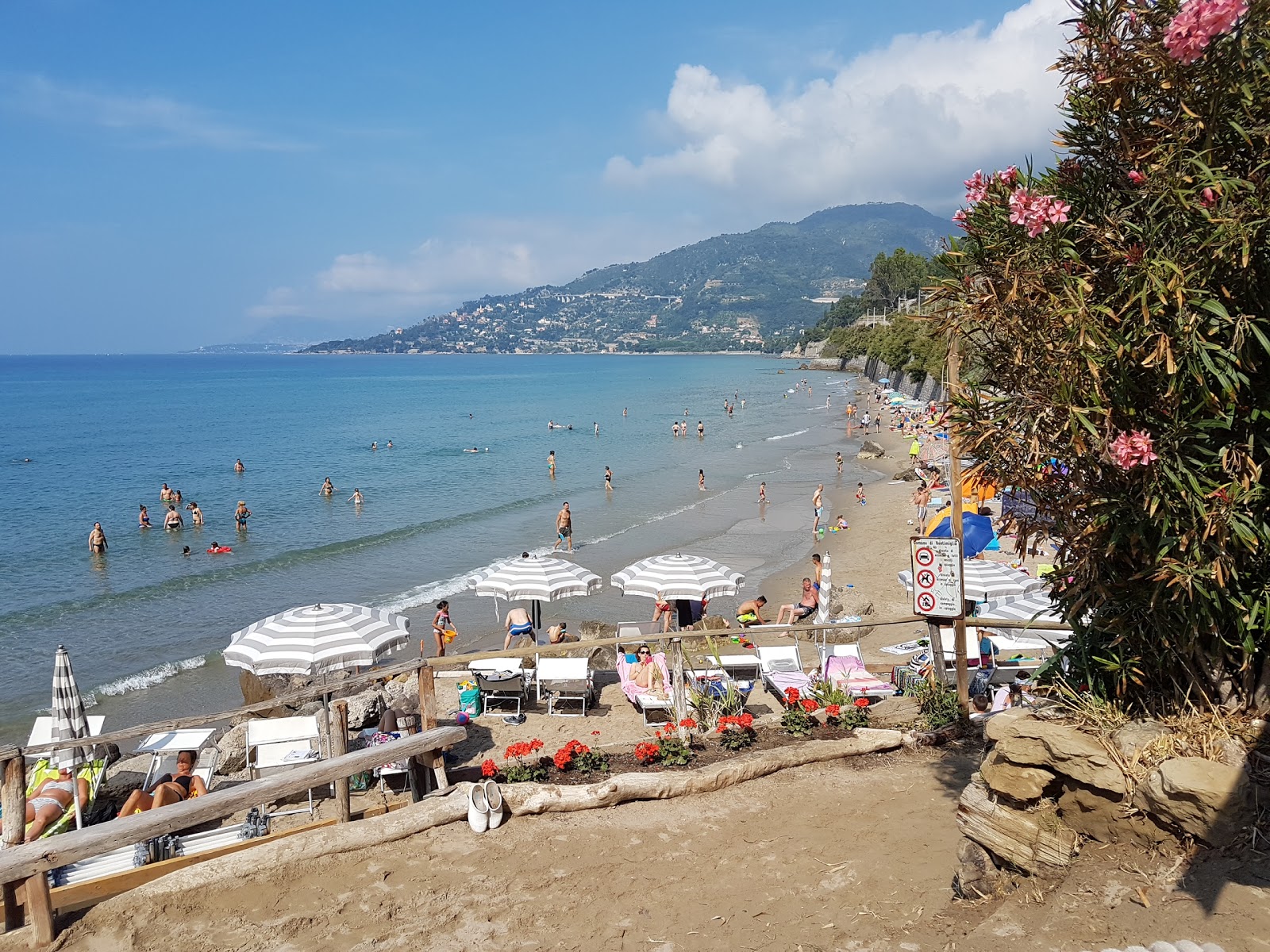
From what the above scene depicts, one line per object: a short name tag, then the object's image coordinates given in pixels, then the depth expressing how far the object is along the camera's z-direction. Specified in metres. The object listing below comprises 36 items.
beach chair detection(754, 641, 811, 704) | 11.52
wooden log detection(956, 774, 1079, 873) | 5.14
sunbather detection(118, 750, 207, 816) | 8.25
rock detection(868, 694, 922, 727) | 9.17
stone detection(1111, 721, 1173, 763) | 5.03
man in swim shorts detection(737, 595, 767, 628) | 15.43
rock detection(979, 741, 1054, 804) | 5.30
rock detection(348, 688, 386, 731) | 11.23
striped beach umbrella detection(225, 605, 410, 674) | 10.78
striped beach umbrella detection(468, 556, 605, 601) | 14.26
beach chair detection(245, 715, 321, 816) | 9.97
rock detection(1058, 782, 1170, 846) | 4.90
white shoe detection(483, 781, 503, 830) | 7.32
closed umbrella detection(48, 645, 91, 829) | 9.41
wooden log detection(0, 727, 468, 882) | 6.14
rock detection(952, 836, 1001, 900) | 5.31
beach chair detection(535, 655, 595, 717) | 11.71
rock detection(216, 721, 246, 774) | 10.46
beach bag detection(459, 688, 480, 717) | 11.70
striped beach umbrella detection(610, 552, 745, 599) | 13.69
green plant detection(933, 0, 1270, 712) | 4.38
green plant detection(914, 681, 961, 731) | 8.94
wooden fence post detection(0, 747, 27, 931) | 6.72
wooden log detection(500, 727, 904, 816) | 7.55
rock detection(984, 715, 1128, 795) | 5.05
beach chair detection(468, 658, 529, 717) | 11.78
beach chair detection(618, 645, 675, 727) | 10.97
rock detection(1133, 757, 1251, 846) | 4.57
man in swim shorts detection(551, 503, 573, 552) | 26.69
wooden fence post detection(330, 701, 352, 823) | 7.71
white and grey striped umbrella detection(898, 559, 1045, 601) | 12.98
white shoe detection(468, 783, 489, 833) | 7.27
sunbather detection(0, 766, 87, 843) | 8.41
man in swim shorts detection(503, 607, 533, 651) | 15.10
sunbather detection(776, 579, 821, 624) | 15.99
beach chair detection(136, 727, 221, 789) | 9.37
